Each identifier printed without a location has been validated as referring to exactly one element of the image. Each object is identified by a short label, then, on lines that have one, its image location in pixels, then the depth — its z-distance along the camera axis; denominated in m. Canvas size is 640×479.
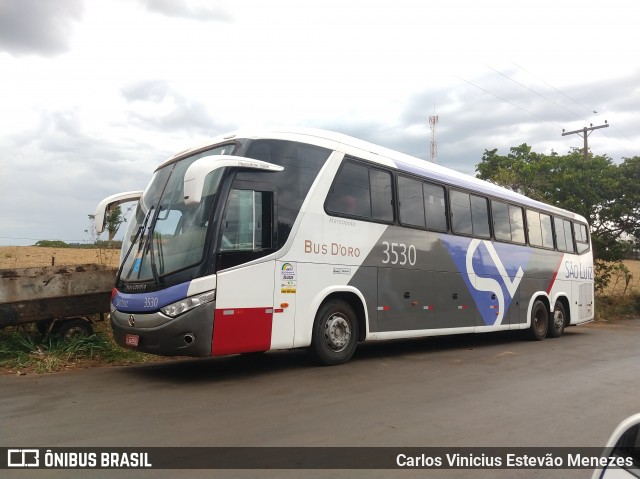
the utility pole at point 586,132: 30.57
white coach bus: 6.79
